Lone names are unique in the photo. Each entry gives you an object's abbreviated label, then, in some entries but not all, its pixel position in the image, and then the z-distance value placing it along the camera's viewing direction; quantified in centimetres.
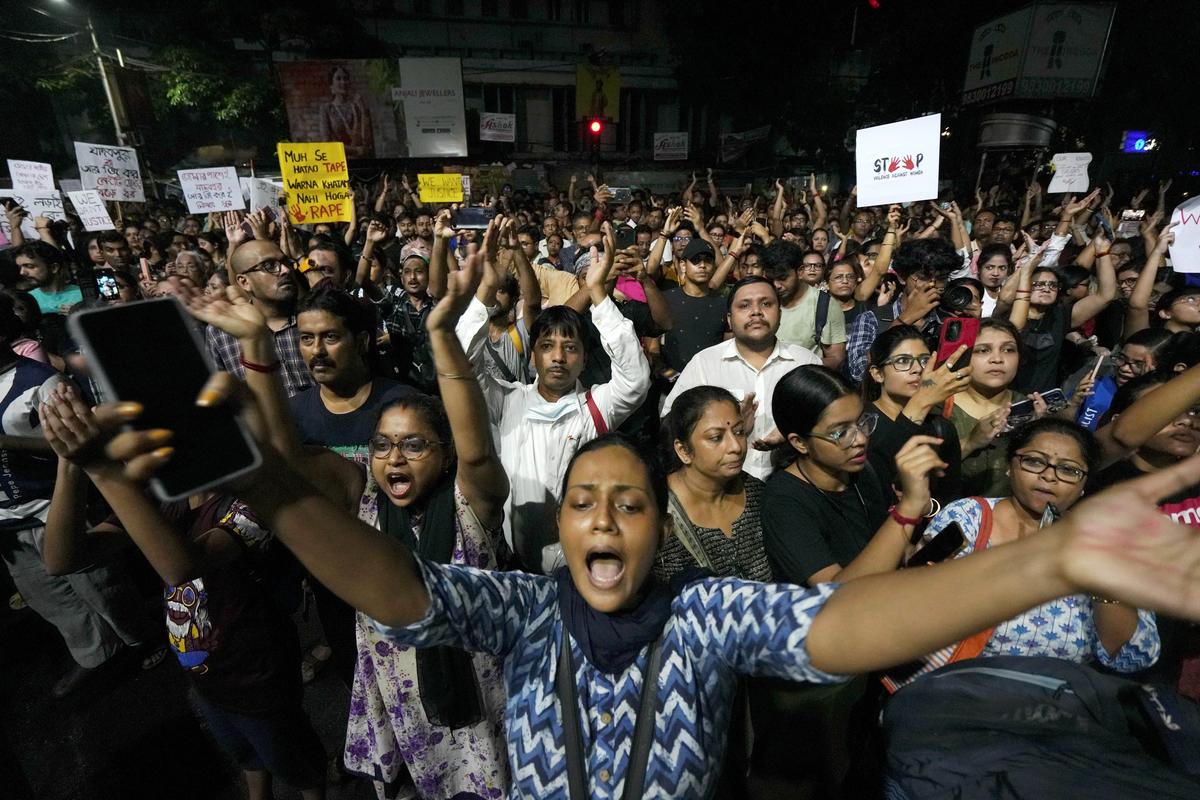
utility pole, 1234
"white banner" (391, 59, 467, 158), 2181
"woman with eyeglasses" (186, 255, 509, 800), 186
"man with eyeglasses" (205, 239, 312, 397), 343
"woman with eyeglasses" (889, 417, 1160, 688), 191
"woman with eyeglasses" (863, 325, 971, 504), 267
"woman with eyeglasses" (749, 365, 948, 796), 183
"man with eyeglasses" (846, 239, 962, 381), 444
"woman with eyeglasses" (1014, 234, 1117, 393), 435
